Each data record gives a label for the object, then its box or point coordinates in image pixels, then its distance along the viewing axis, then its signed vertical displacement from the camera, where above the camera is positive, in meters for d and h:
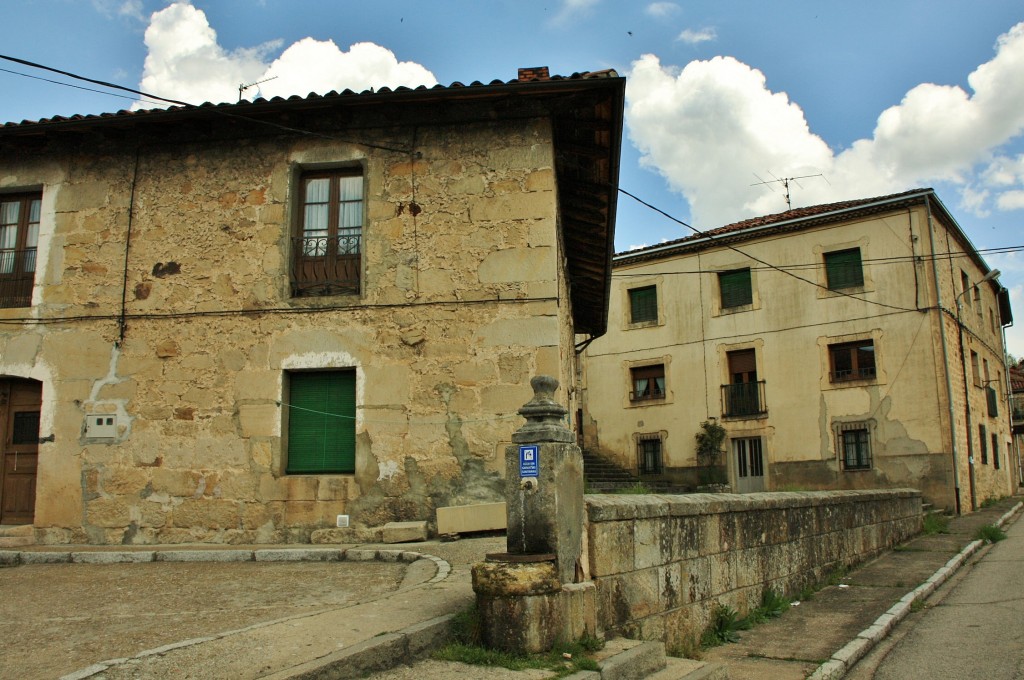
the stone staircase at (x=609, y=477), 18.55 -0.40
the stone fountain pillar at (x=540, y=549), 4.02 -0.48
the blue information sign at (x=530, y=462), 4.34 +0.00
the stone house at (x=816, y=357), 18.95 +2.74
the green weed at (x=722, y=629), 6.09 -1.33
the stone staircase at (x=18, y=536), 8.53 -0.75
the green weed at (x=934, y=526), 14.23 -1.24
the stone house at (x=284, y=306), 8.33 +1.73
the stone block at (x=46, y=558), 7.39 -0.86
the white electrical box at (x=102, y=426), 8.77 +0.43
